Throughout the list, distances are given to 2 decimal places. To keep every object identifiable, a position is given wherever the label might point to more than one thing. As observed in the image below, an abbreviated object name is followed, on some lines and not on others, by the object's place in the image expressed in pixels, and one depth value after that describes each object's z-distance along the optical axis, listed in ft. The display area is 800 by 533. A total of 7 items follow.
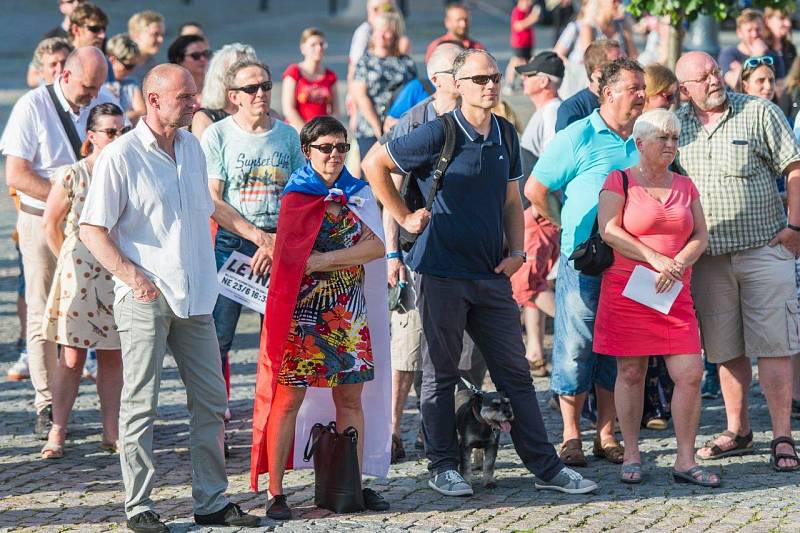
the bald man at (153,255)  38.01
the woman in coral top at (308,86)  80.02
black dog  43.32
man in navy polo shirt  42.01
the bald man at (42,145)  49.98
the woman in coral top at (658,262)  43.80
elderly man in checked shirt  46.85
